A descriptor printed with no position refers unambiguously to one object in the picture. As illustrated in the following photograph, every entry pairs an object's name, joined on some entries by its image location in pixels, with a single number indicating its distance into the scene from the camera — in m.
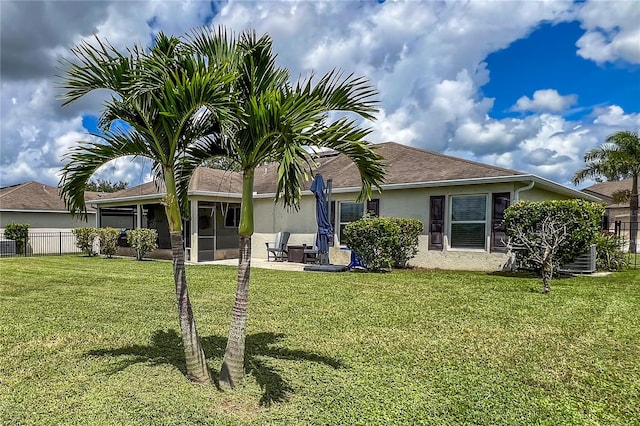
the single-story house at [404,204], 11.93
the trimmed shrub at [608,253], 12.51
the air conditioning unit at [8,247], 21.52
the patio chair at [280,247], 15.92
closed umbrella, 12.41
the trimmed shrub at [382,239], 11.76
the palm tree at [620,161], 22.69
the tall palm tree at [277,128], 3.17
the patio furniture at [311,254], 14.78
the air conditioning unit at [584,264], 11.38
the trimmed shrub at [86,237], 19.56
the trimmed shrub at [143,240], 16.86
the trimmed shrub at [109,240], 18.34
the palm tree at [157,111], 3.26
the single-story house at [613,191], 27.86
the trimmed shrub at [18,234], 22.17
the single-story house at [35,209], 24.86
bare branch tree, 8.56
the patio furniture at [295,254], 15.41
